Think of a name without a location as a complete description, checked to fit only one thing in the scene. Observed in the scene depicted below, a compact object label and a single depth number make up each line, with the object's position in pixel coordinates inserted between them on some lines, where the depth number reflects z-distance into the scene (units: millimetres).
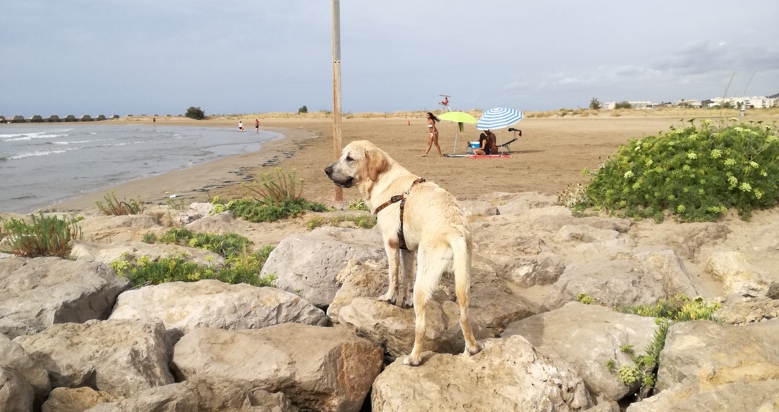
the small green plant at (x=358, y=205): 11758
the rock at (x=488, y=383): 4328
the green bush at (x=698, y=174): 9234
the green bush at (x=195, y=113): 98188
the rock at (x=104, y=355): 4535
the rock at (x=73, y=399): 4070
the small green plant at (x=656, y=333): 4984
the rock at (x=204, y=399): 3809
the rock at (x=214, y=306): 5812
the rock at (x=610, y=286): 6574
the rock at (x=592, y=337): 5027
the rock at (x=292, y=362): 4730
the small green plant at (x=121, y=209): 11234
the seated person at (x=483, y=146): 24422
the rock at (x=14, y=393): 3705
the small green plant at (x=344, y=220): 9875
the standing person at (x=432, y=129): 25000
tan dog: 4477
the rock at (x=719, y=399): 3633
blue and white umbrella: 22719
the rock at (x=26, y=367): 4172
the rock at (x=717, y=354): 4305
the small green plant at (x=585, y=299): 6394
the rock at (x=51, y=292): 5512
